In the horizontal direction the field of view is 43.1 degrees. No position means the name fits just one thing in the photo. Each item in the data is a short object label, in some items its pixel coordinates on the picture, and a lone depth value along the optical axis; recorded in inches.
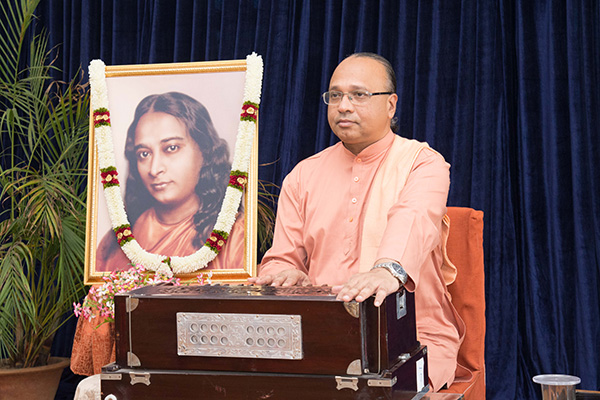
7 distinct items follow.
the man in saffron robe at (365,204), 109.9
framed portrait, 148.7
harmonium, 80.7
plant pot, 170.4
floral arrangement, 139.8
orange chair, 119.6
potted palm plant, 160.6
